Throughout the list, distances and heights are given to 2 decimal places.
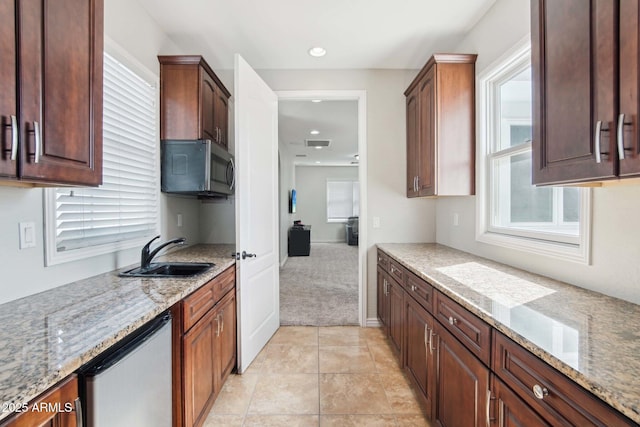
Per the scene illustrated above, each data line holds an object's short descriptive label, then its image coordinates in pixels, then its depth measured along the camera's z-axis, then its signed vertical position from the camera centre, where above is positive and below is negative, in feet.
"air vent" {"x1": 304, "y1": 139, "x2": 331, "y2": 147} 19.82 +4.91
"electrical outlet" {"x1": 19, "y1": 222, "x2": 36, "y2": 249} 4.19 -0.32
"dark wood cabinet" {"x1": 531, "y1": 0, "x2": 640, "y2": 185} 2.80 +1.36
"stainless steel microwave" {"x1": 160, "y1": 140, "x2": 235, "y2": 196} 7.38 +1.19
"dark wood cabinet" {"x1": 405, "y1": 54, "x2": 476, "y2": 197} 7.56 +2.32
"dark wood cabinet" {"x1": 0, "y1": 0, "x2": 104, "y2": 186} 2.97 +1.42
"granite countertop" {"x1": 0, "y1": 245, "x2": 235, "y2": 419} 2.29 -1.23
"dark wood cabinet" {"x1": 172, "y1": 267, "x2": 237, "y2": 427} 4.62 -2.50
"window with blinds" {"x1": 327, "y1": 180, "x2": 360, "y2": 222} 33.32 +1.43
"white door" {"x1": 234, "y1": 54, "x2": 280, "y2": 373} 7.18 +0.09
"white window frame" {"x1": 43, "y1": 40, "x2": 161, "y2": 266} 4.55 -0.13
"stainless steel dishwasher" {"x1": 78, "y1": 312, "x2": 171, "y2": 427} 2.79 -1.87
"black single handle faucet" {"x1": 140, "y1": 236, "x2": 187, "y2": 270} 5.89 -0.90
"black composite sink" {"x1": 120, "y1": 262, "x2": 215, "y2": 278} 6.26 -1.21
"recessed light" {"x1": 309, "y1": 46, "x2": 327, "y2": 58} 8.68 +4.88
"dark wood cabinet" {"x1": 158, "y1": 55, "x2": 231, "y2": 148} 7.57 +3.03
